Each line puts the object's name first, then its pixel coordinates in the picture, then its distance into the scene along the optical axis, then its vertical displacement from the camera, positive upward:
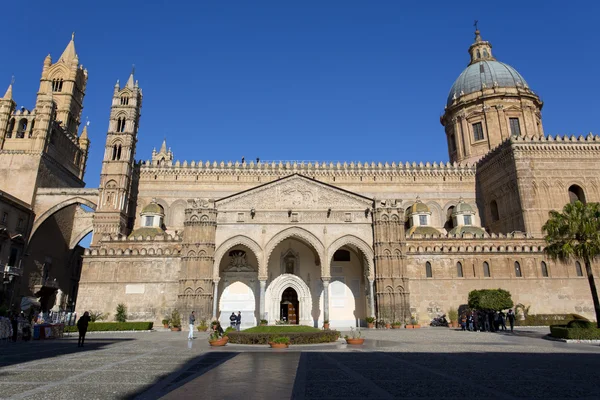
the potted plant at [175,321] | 28.55 -0.34
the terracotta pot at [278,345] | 15.91 -1.13
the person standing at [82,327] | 16.31 -0.41
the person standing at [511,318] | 24.56 -0.25
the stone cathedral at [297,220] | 31.11 +8.13
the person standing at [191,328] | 19.29 -0.55
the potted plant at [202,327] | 27.81 -0.74
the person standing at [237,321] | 26.71 -0.34
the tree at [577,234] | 21.34 +4.20
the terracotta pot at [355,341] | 17.09 -1.06
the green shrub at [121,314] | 30.00 +0.17
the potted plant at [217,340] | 16.53 -0.96
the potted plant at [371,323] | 29.78 -0.57
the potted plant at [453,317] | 30.17 -0.21
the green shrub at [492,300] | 25.75 +0.89
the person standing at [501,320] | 25.39 -0.34
